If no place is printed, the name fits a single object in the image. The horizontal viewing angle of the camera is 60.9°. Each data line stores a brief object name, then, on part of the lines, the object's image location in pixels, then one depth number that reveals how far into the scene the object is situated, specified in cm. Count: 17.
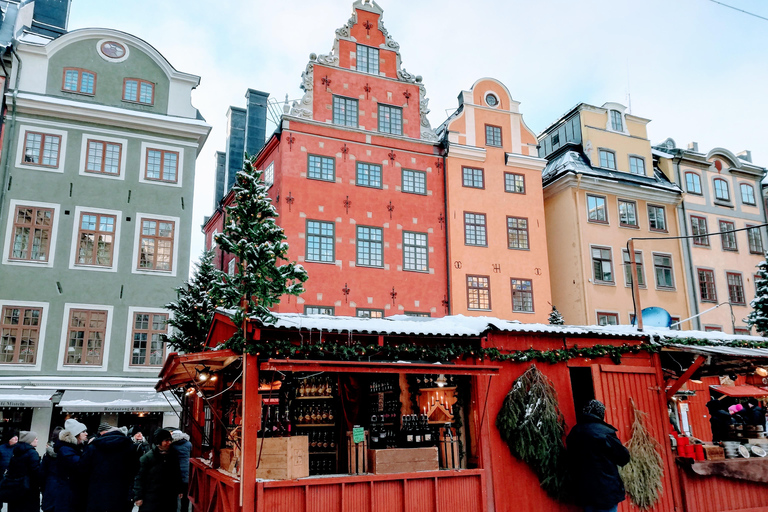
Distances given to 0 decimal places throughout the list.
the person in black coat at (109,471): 887
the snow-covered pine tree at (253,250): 1053
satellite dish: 1775
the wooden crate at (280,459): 999
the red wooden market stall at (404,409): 1005
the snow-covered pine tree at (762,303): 2277
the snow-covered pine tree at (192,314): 1811
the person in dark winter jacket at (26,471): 921
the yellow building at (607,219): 2636
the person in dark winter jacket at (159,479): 933
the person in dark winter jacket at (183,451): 993
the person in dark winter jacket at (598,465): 990
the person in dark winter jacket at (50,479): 929
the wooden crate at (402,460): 1067
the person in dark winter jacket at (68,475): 919
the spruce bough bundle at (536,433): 1162
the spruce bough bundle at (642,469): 1210
